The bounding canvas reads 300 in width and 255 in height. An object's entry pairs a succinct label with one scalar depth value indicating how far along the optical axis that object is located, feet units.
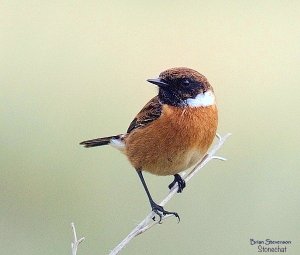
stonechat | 19.56
